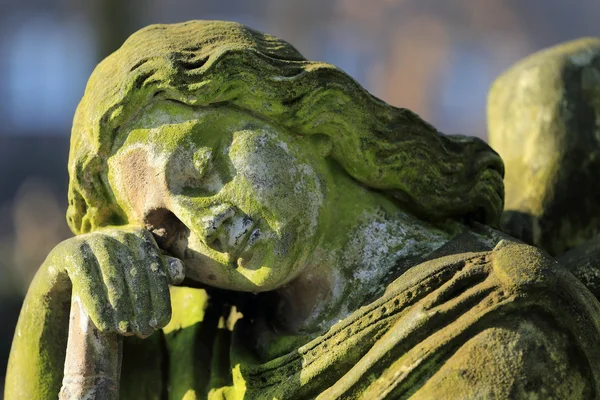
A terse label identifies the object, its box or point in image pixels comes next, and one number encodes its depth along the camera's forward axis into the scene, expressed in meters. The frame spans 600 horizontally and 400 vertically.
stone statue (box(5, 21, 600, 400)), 3.78
